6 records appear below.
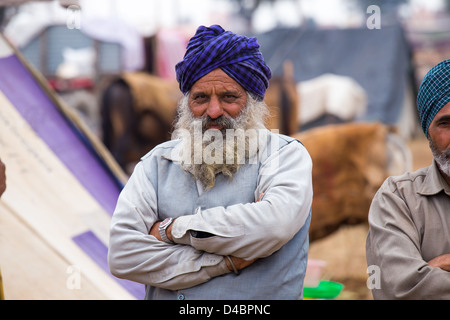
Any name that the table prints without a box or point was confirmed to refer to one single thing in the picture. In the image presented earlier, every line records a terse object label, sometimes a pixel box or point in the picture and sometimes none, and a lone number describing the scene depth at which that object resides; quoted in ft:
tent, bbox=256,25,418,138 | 79.10
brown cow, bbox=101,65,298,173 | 62.85
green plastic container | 21.33
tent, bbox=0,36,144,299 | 22.91
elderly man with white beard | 14.26
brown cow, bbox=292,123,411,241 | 39.81
